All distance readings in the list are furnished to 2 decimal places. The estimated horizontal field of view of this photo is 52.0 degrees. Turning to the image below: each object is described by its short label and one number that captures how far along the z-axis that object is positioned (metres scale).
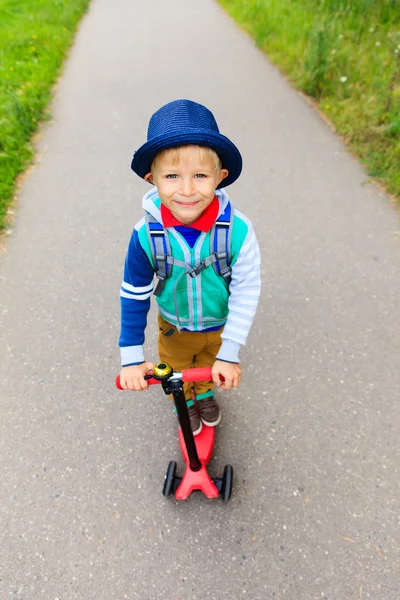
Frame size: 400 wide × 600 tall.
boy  1.22
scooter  1.67
